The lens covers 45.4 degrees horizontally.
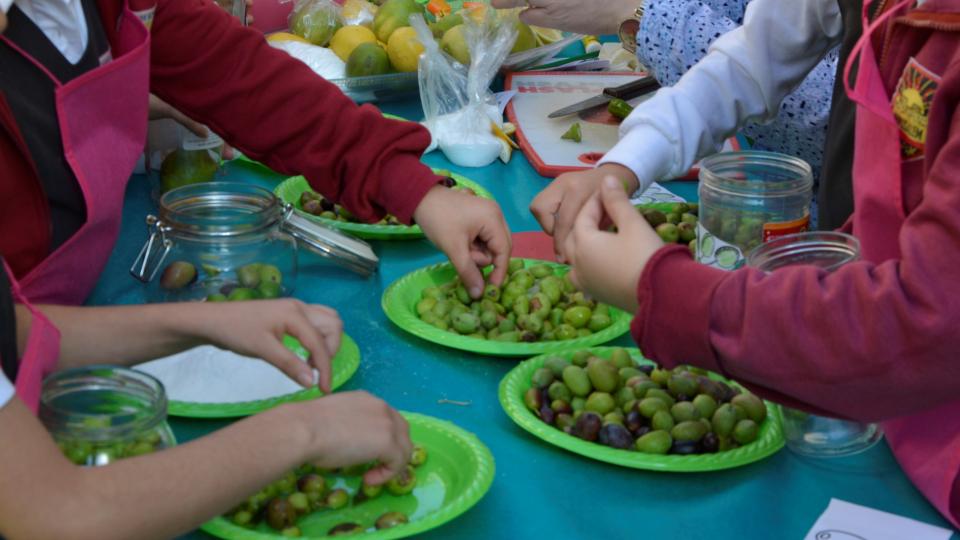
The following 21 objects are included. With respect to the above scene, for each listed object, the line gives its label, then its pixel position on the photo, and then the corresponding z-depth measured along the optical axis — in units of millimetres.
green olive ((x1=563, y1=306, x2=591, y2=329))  1388
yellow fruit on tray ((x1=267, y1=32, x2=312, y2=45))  2547
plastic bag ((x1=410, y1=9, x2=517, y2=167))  2047
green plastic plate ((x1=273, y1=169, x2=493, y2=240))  1671
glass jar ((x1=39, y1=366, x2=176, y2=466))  883
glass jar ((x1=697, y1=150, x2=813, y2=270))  1324
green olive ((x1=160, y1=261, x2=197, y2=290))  1411
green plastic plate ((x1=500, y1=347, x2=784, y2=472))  1092
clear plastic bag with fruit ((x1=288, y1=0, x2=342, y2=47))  2578
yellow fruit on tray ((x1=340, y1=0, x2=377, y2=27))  2623
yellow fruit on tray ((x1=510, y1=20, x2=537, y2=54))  2566
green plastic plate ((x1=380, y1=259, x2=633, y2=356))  1323
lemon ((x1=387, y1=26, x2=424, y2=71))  2332
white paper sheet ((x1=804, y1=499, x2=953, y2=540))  1025
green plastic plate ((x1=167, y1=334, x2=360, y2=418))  1165
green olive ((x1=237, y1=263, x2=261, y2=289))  1425
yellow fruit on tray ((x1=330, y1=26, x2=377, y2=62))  2434
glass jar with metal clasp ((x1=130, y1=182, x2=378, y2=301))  1401
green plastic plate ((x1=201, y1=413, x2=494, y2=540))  966
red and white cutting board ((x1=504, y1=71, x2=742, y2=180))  2025
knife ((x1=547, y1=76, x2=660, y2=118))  2234
